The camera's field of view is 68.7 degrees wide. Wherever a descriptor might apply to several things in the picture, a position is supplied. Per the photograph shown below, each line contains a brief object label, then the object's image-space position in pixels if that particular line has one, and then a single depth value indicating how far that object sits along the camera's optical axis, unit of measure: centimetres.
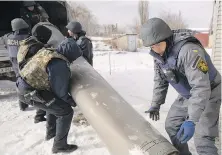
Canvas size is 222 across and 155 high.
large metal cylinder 122
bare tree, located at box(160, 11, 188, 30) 3078
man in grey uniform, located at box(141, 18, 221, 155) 131
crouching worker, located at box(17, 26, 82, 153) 175
